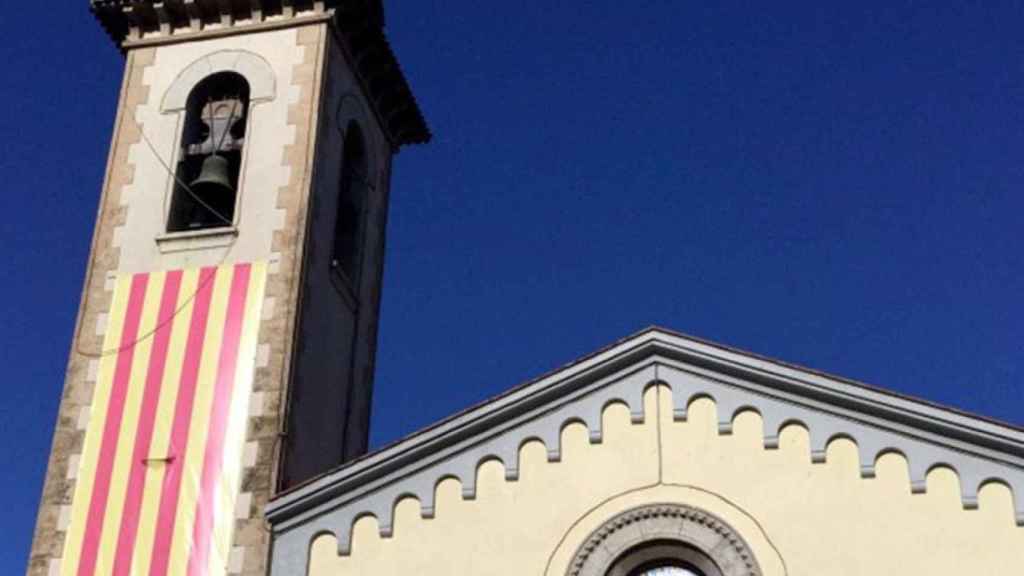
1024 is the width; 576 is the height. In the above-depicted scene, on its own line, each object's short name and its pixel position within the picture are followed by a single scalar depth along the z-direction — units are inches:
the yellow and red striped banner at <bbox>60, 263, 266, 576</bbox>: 556.7
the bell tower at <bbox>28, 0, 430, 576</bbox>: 566.3
